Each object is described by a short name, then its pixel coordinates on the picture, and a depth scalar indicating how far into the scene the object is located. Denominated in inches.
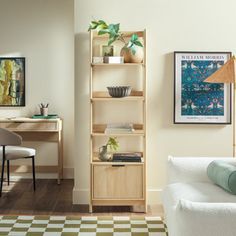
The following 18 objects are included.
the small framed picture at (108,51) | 180.3
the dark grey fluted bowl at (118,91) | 174.2
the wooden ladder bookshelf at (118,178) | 174.2
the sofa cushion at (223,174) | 121.7
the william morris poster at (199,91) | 183.9
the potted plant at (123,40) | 173.2
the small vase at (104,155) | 175.3
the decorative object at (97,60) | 177.6
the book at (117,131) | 175.9
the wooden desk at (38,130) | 234.2
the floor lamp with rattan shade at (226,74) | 169.3
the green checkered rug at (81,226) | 149.6
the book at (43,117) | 240.2
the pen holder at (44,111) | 242.2
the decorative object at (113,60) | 175.8
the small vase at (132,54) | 175.9
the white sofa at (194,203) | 93.7
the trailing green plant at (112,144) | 177.5
